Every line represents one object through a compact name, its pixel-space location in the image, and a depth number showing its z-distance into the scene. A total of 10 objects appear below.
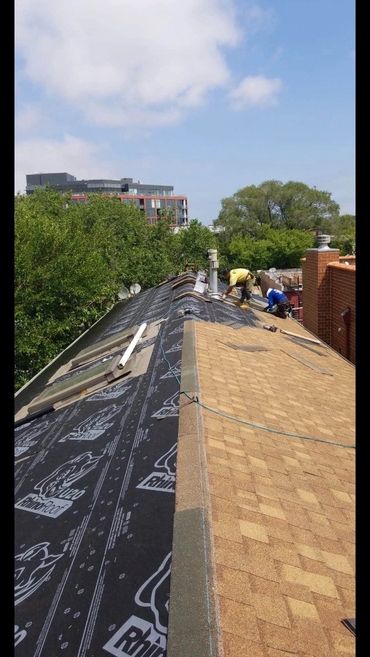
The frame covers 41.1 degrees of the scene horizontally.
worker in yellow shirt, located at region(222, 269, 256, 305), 13.49
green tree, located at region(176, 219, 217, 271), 38.53
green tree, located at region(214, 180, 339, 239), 64.19
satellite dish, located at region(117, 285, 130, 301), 24.89
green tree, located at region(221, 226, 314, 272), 54.34
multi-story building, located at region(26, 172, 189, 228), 113.12
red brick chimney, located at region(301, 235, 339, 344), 13.20
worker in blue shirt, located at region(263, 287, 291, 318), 14.27
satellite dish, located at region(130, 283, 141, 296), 25.88
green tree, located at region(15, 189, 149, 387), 16.22
